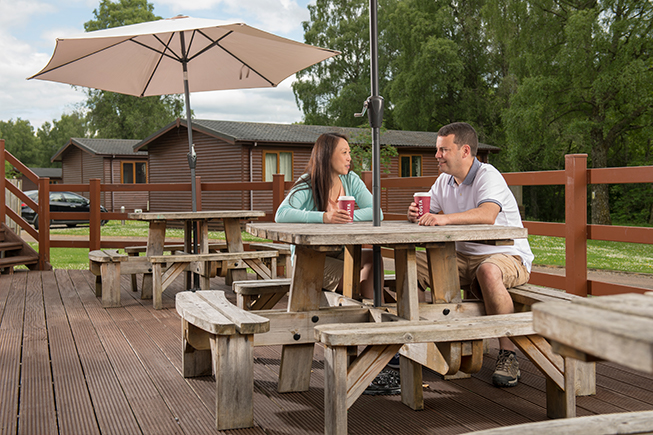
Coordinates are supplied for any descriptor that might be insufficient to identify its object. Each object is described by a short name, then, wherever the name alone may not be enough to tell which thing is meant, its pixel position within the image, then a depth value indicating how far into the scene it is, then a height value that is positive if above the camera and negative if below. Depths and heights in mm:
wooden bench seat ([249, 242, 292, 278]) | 6000 -488
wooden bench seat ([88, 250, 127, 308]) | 5230 -615
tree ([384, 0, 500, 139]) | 31219 +6992
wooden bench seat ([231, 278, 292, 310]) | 3494 -521
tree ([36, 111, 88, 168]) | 70062 +9003
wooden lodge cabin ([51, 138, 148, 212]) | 26797 +1790
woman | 3383 +84
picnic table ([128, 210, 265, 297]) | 5347 -235
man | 2928 -89
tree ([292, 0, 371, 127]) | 36438 +8776
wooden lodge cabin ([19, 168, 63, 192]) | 40912 +2360
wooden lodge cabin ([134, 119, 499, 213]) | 20266 +1799
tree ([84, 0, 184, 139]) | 37906 +6153
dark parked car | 20250 +114
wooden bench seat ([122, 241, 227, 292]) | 5508 -475
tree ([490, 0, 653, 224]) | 19062 +4070
